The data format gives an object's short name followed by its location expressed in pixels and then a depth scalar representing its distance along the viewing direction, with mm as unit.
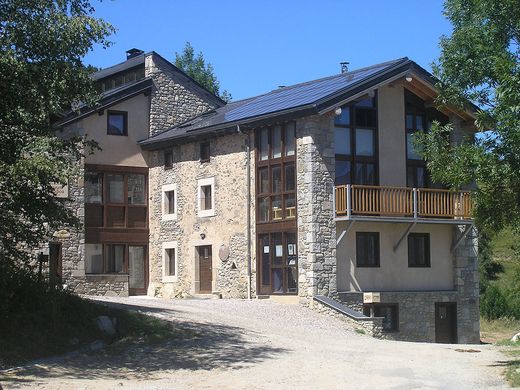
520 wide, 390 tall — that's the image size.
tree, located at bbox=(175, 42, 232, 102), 58688
